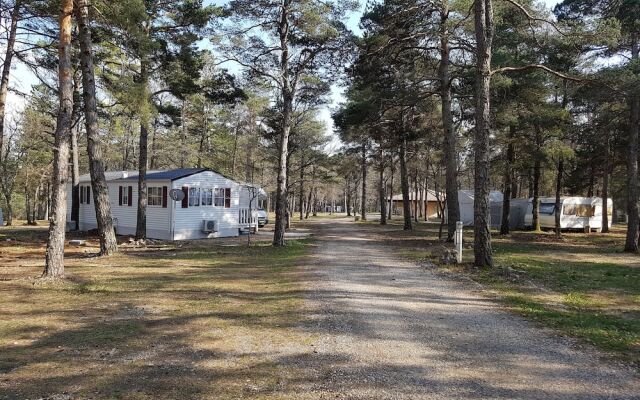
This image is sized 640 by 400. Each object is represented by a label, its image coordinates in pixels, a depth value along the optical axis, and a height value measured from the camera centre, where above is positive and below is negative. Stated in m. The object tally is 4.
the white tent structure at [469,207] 32.91 +0.16
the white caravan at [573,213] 29.92 -0.14
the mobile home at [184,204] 21.43 +0.07
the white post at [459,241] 11.95 -0.82
